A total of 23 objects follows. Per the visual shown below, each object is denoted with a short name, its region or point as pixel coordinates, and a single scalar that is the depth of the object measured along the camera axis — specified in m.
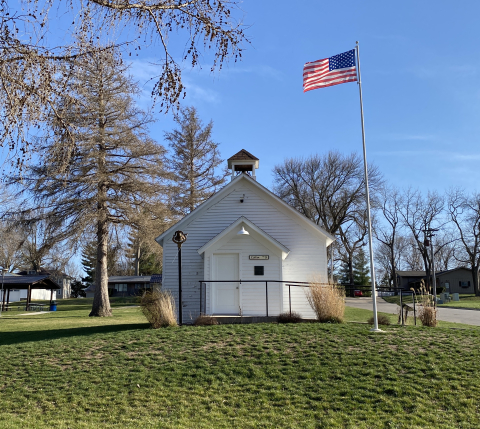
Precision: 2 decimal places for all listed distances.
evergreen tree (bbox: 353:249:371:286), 67.25
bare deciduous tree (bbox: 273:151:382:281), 48.81
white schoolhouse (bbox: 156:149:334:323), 16.22
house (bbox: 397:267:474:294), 64.12
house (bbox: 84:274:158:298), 62.14
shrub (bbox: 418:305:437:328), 13.60
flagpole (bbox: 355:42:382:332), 12.09
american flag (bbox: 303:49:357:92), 13.34
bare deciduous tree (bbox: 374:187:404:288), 59.96
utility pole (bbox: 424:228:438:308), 38.53
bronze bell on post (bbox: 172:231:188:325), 14.50
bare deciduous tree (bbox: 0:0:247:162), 5.14
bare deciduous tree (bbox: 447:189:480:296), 52.16
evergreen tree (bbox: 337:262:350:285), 69.88
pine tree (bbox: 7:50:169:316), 22.70
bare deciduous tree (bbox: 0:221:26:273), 53.94
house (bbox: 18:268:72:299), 58.91
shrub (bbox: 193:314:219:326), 13.54
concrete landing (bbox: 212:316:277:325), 13.93
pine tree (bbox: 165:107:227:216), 35.88
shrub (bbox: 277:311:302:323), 13.68
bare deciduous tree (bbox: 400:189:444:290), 57.28
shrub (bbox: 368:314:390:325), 13.74
